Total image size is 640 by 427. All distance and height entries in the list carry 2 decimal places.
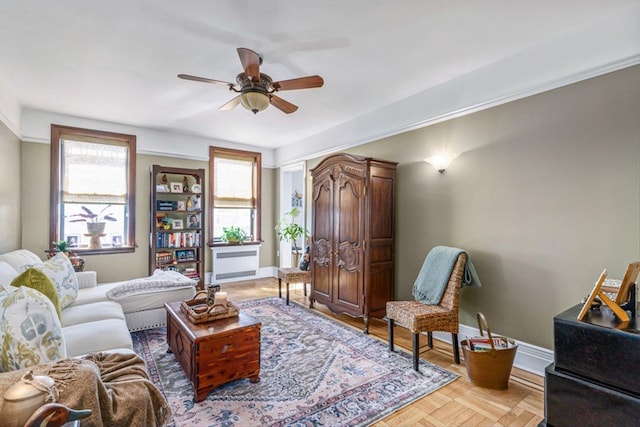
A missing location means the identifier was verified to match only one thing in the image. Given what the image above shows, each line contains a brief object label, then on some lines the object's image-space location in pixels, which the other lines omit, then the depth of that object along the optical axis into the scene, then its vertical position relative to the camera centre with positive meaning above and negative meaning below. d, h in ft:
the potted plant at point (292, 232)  17.74 -0.87
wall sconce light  10.59 +2.07
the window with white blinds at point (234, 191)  18.86 +1.74
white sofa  6.84 -2.84
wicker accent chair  8.43 -2.81
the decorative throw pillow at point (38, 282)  6.26 -1.39
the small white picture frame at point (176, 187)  16.81 +1.71
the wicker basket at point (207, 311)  7.89 -2.60
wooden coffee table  7.01 -3.31
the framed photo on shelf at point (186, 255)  16.98 -2.17
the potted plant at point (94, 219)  14.92 -0.11
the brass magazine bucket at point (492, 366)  7.44 -3.71
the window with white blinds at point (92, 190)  14.35 +1.39
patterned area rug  6.53 -4.32
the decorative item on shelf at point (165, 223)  16.46 -0.33
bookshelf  16.05 -0.22
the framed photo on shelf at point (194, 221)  17.31 -0.22
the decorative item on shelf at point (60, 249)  13.35 -1.45
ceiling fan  7.73 +3.70
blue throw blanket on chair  9.18 -1.79
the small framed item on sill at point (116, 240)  15.76 -1.23
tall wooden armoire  11.33 -0.67
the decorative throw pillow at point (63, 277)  9.14 -1.90
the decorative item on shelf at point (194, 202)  17.33 +0.89
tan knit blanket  3.68 -2.61
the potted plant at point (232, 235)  19.13 -1.13
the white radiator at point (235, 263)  18.54 -2.92
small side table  14.42 -2.83
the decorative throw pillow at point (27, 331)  4.24 -1.70
